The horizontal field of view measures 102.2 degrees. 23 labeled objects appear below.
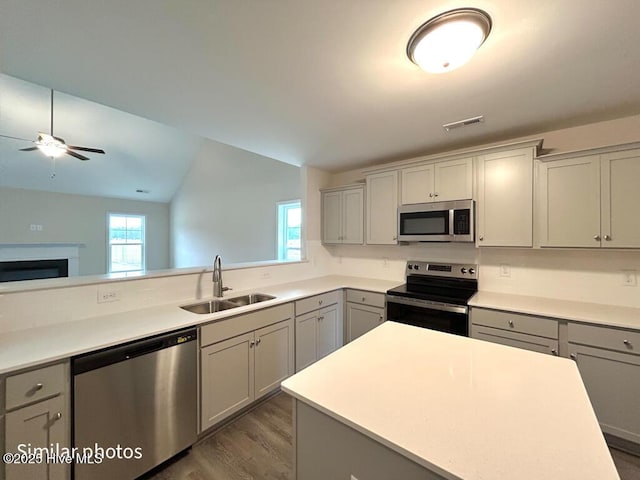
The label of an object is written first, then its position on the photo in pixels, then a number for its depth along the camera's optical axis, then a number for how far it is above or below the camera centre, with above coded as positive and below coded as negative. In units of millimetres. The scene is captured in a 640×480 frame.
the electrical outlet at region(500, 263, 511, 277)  2524 -276
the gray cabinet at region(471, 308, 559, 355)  1870 -676
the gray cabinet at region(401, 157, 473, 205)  2445 +604
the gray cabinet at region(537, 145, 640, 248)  1831 +318
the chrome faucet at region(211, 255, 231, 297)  2322 -351
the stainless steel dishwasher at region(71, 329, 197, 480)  1296 -930
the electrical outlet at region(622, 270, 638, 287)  2004 -279
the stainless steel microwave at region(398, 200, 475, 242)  2400 +197
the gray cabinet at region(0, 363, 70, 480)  1104 -803
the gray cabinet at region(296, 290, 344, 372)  2496 -899
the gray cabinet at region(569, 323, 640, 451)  1643 -858
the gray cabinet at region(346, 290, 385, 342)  2730 -774
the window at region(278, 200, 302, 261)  4590 +157
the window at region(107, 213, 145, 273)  6562 -57
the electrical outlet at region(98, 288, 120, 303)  1773 -387
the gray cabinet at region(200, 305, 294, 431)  1789 -956
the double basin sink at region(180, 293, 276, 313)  2151 -563
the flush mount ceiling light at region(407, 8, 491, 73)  1117 +935
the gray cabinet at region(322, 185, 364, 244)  3225 +338
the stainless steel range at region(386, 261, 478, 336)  2236 -513
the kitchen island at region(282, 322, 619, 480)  614 -514
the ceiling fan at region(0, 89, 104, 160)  3186 +1183
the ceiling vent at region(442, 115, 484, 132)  2073 +991
